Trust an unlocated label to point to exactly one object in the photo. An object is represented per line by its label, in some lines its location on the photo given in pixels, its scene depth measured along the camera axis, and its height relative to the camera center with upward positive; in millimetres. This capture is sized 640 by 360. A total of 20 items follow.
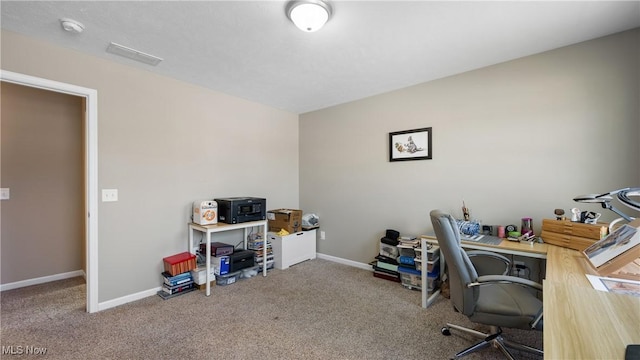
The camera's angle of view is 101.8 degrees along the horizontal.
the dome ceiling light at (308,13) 1680 +1104
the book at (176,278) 2724 -1050
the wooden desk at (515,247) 1958 -547
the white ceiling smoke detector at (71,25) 1917 +1163
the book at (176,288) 2721 -1154
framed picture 3080 +426
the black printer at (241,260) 3055 -966
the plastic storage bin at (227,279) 3012 -1164
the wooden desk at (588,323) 776 -505
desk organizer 1851 -412
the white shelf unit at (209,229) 2740 -559
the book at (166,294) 2692 -1205
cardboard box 3674 -581
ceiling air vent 2262 +1155
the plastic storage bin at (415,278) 2740 -1078
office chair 1539 -771
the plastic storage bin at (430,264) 2699 -906
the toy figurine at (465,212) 2708 -349
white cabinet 3588 -983
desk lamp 1007 -96
